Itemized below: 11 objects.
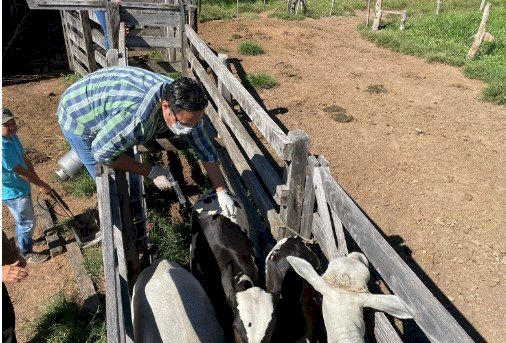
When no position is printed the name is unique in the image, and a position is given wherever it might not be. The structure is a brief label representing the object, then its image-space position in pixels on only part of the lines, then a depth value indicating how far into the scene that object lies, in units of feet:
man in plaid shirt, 9.98
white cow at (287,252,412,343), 7.61
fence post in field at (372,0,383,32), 51.44
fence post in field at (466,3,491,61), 38.88
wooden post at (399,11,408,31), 50.72
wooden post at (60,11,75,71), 33.40
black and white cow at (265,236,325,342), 10.39
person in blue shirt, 13.50
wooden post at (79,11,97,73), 28.60
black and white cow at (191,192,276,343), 9.05
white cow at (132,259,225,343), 10.14
